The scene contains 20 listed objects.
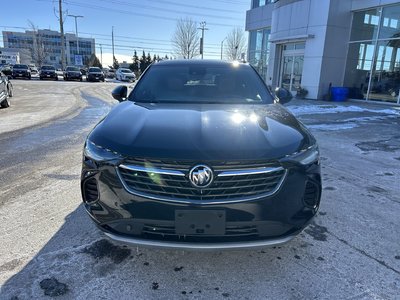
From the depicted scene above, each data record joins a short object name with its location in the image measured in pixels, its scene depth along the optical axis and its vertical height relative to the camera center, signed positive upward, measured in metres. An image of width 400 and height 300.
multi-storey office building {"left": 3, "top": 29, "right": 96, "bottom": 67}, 104.27 +4.47
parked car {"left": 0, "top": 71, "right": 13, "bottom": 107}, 11.36 -1.24
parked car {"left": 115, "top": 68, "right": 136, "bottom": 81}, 37.50 -1.75
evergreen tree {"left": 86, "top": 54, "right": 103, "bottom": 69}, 76.38 -0.83
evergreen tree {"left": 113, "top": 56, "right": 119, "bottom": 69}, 74.80 -0.91
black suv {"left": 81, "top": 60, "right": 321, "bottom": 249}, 2.19 -0.81
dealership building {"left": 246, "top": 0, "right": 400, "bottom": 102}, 15.31 +1.07
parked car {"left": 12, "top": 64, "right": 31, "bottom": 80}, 35.34 -1.61
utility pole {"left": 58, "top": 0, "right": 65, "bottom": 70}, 49.54 +4.92
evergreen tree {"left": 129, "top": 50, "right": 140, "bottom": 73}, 65.74 -0.77
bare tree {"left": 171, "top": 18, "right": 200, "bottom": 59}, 44.78 +2.49
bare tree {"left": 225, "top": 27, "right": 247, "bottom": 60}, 45.21 +2.27
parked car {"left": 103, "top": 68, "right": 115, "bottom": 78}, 52.99 -2.38
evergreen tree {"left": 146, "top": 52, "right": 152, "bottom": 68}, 67.16 +0.42
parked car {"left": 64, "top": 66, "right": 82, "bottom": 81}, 37.03 -1.90
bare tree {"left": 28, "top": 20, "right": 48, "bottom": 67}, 78.88 +1.51
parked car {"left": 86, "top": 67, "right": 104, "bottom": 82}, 35.69 -1.77
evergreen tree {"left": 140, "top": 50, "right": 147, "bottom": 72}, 62.95 -0.31
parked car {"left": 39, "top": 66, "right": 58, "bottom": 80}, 36.47 -1.76
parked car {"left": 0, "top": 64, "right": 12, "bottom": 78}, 35.95 -1.66
